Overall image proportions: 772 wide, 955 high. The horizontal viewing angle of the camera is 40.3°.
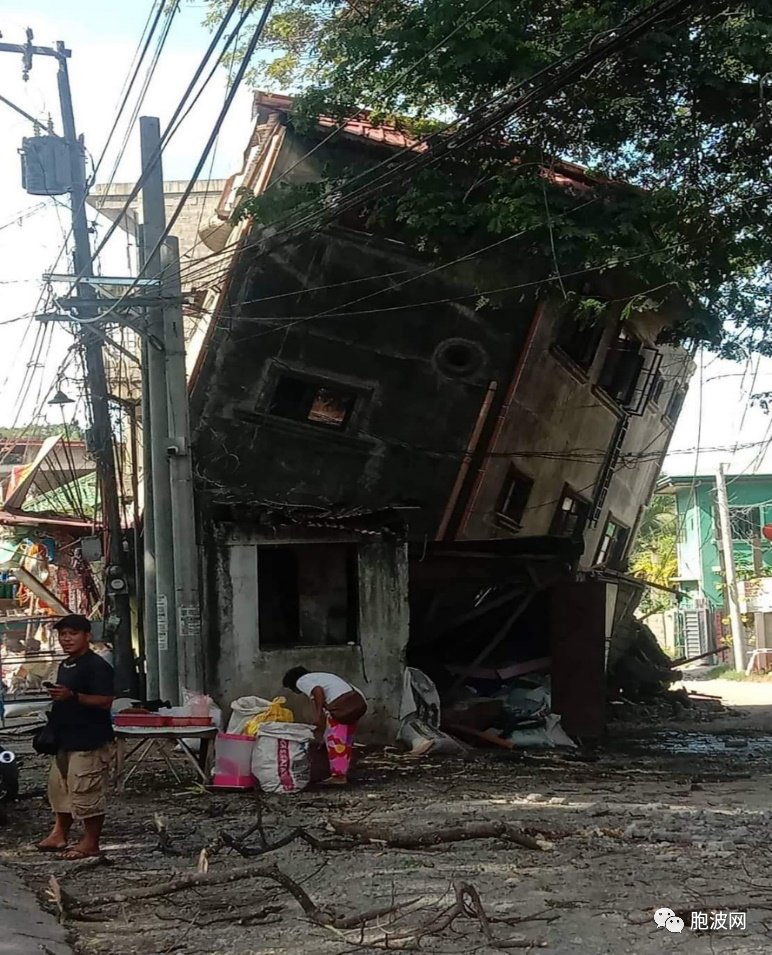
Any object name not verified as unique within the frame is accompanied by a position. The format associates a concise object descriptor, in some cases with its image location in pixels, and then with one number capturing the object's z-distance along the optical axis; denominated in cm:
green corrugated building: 3838
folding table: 888
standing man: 717
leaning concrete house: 1380
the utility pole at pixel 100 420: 1526
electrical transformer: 1596
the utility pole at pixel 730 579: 2902
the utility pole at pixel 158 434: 1230
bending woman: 971
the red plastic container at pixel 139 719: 902
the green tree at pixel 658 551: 4072
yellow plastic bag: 1000
